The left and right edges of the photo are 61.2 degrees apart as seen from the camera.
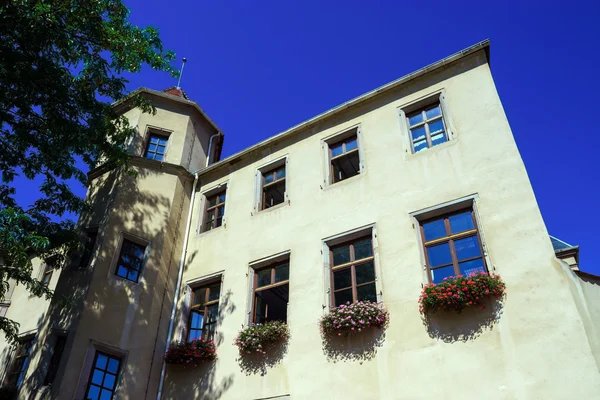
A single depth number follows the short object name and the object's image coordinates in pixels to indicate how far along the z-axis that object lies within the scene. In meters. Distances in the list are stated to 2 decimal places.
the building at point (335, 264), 8.25
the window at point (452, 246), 9.16
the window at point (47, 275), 15.39
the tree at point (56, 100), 10.09
